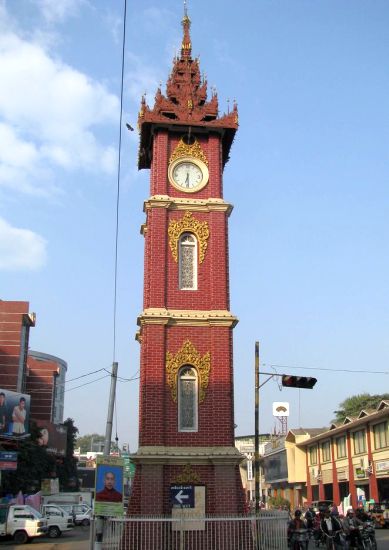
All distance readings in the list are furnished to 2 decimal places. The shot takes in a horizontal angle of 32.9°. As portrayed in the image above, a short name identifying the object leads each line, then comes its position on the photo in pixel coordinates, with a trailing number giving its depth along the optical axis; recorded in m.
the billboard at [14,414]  49.22
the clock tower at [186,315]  22.45
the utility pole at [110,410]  23.83
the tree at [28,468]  50.38
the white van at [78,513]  48.48
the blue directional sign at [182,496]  22.28
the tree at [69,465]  69.19
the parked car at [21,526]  34.69
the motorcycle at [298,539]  22.28
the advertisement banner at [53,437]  61.81
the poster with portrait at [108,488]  18.61
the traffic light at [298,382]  24.97
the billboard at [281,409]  82.19
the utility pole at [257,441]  24.77
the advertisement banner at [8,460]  39.72
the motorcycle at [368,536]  24.17
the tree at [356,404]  74.81
